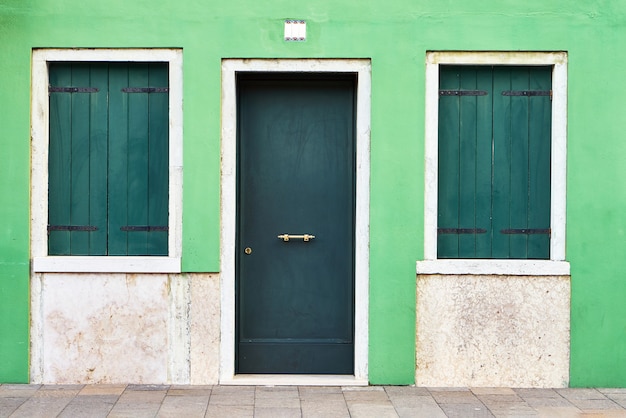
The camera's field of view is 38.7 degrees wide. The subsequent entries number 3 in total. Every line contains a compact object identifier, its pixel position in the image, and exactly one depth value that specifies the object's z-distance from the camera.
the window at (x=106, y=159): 7.53
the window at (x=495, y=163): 7.56
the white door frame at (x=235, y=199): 7.40
